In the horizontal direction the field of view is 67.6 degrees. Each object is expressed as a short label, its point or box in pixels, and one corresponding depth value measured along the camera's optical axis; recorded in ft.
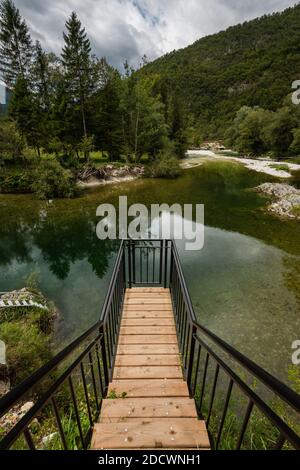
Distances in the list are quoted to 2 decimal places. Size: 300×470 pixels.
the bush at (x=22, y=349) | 11.69
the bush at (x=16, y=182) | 52.80
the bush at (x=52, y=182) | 49.65
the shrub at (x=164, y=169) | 73.89
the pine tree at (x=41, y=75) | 70.28
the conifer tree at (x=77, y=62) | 58.65
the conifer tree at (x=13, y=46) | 66.64
